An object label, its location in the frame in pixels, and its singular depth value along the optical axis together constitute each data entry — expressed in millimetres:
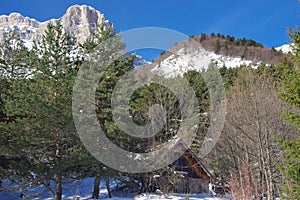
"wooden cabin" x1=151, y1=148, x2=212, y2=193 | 17391
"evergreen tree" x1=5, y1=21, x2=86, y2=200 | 11617
